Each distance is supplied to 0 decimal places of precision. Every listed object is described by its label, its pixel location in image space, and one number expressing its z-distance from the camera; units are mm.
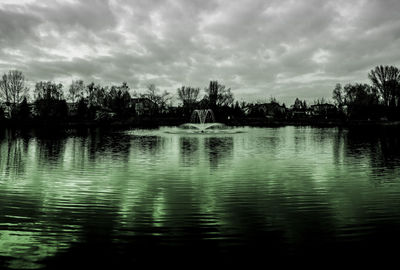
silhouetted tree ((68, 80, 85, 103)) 104062
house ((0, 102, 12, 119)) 89075
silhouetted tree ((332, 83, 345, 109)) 112638
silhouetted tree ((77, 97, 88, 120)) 89062
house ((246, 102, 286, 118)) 182000
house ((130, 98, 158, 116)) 117144
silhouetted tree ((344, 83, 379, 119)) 88125
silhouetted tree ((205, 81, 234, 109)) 112000
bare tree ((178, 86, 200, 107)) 123750
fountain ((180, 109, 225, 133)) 96075
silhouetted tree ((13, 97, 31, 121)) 77675
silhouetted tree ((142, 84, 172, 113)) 120300
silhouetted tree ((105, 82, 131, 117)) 104125
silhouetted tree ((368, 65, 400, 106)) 82375
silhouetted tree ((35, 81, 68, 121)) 81500
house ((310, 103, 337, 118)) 107056
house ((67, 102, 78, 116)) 120738
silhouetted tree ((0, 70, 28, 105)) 85062
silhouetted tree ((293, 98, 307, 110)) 181150
